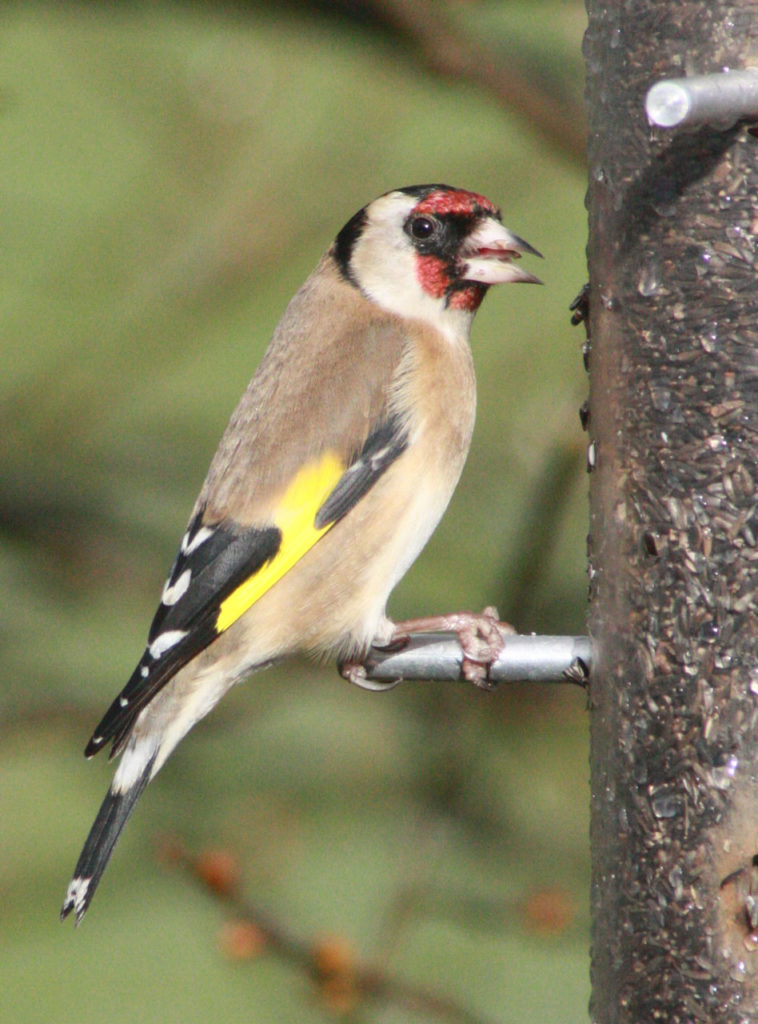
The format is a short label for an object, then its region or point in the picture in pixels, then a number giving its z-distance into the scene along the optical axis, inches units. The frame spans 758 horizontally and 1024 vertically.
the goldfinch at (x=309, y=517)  255.0
